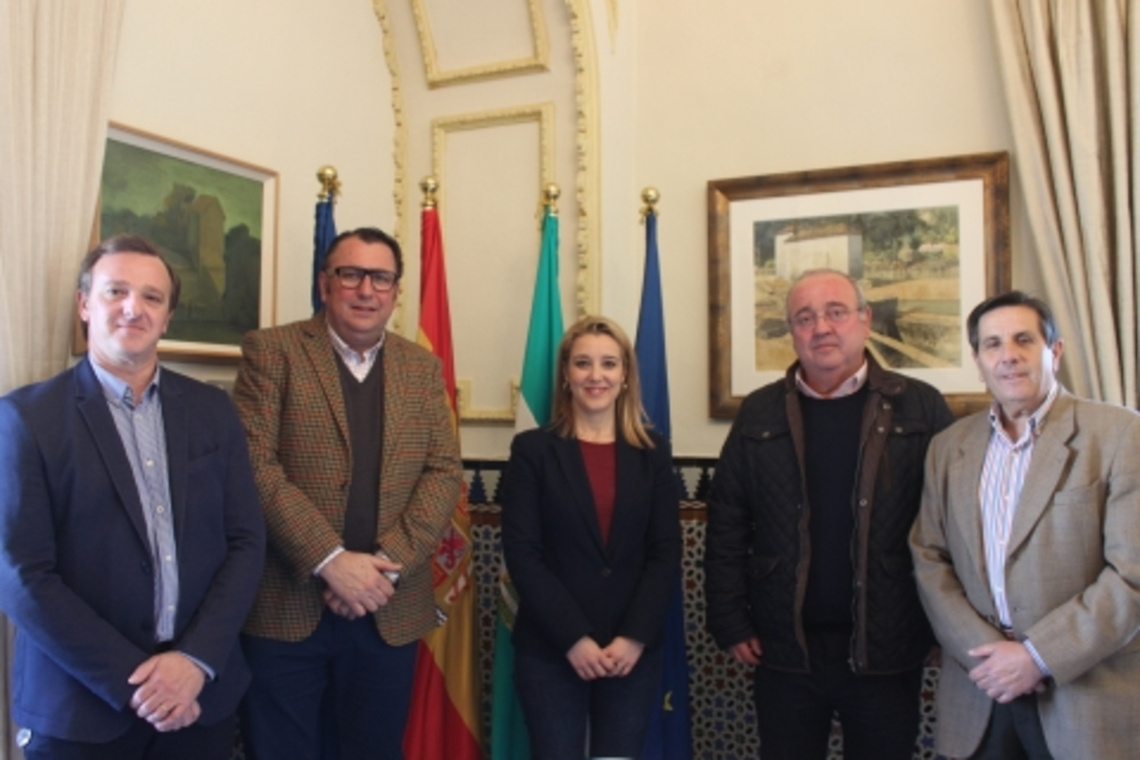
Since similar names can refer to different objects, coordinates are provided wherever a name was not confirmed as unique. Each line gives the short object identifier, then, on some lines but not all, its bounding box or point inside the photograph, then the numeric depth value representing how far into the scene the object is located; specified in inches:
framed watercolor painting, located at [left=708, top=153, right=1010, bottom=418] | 115.0
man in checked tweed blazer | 76.2
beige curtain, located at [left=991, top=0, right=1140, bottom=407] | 102.5
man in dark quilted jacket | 76.6
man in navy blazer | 59.4
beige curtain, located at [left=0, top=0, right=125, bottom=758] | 73.4
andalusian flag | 102.2
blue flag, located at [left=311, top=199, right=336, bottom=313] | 102.1
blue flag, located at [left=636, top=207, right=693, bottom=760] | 101.0
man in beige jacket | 65.1
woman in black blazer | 79.2
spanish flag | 101.6
